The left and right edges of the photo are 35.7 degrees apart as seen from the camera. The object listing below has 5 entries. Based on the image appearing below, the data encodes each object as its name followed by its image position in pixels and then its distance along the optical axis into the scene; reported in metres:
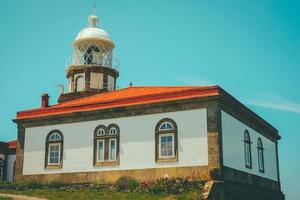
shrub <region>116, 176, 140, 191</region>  23.92
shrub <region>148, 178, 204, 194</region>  22.47
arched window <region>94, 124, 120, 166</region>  25.58
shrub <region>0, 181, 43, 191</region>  26.53
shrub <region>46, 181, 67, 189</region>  26.37
